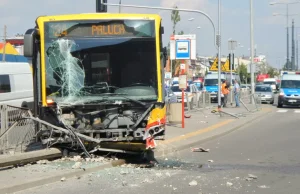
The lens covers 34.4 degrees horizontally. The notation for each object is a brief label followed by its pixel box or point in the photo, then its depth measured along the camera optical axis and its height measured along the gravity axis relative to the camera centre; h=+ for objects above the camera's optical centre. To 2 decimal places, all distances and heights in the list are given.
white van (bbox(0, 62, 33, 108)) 19.17 -0.46
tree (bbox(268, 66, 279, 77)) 140.04 -0.63
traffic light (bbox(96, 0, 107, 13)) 18.61 +2.56
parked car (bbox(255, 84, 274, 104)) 42.97 -1.97
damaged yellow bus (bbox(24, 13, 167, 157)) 10.66 -0.18
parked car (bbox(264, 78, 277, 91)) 68.94 -1.61
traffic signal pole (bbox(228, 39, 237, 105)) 28.91 +1.54
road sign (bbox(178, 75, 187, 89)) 18.58 -0.43
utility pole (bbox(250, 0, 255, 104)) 34.22 +1.74
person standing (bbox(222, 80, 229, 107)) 31.30 -1.47
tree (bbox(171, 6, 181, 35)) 56.37 +6.22
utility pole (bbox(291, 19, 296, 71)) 91.84 +3.16
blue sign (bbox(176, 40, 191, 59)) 18.66 +0.84
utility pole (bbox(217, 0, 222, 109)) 24.90 +0.26
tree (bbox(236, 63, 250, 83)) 110.06 -0.75
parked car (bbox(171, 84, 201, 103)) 29.20 -1.48
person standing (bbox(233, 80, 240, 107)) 31.95 -1.52
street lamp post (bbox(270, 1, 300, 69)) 85.65 +4.92
